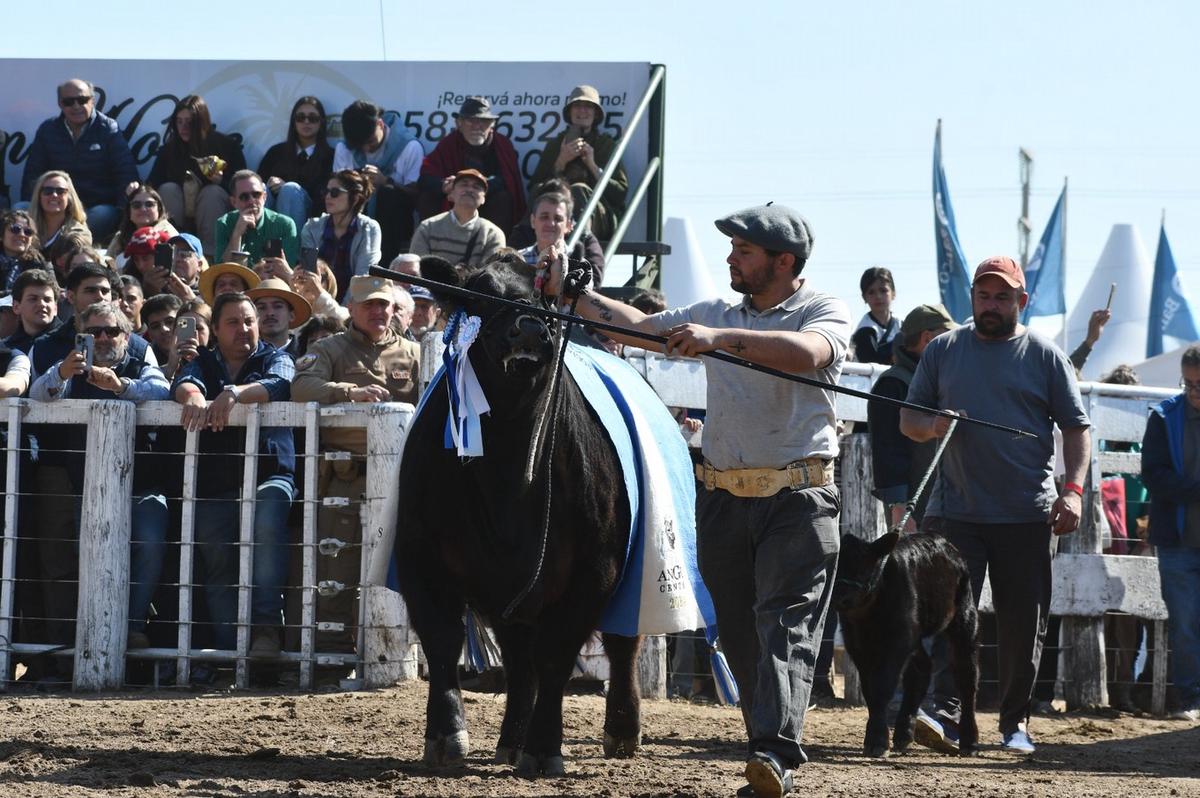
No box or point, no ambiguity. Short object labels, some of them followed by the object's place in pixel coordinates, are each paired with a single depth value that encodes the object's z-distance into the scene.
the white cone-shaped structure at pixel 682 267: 63.97
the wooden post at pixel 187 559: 17.81
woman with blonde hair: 24.70
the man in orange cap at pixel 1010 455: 15.09
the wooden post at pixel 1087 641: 20.06
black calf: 14.87
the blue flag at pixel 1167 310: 50.41
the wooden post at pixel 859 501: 19.41
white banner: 28.09
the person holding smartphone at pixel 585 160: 26.56
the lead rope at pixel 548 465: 12.38
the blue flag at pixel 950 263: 42.31
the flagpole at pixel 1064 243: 53.70
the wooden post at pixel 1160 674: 20.12
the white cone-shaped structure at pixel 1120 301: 66.44
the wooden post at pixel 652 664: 18.80
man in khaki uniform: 17.72
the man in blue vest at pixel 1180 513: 19.02
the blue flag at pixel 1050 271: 52.69
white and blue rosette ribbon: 11.94
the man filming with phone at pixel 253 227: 24.25
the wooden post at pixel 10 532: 18.08
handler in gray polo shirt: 11.23
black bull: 12.10
